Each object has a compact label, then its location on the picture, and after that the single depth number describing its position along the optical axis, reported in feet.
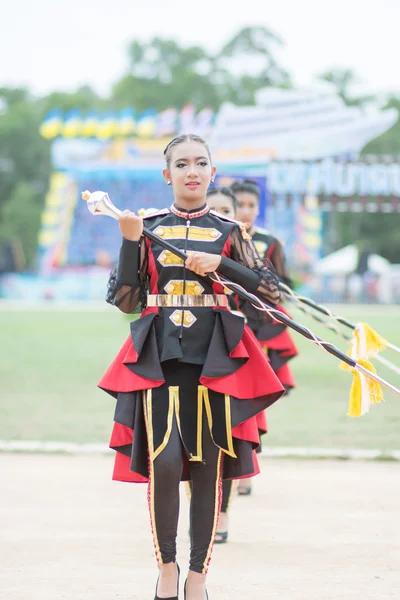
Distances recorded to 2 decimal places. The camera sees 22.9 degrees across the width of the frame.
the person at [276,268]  21.25
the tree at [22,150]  243.81
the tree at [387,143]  224.94
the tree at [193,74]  237.45
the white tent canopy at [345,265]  152.05
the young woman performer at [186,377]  12.80
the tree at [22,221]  228.43
